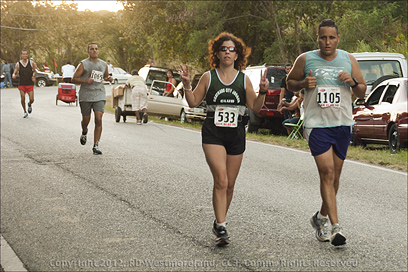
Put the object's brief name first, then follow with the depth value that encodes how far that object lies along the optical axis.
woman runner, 7.85
